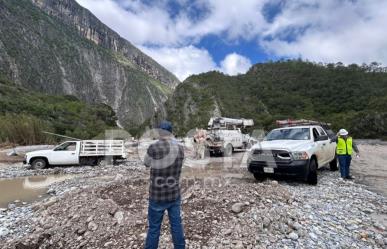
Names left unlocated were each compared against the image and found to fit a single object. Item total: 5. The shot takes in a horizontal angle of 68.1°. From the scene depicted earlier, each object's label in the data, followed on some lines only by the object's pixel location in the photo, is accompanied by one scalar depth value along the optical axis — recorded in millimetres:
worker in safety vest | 10227
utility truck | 18578
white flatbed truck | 14992
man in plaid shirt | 4059
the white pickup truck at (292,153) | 8750
